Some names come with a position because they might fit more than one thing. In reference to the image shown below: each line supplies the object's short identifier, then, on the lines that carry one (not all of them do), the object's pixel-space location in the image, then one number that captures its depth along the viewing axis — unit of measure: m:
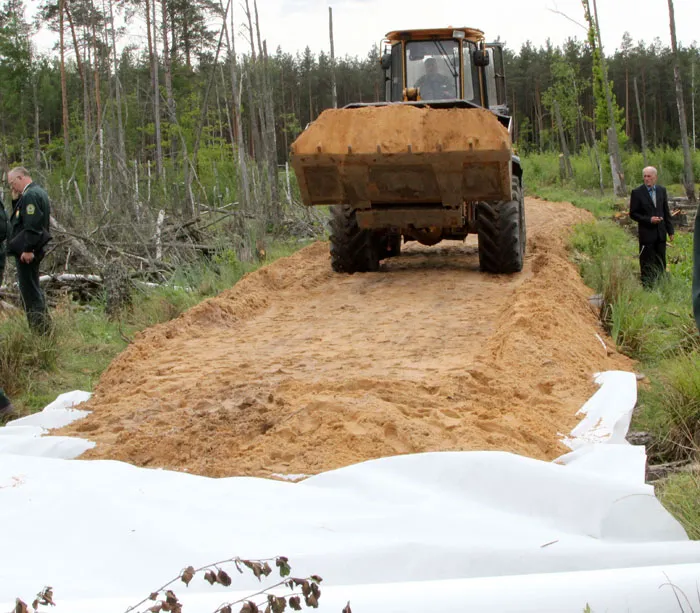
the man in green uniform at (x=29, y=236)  7.44
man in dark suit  10.05
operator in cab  10.49
